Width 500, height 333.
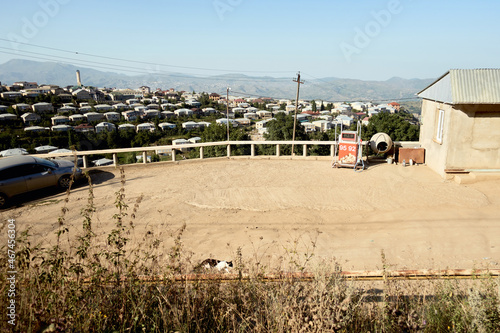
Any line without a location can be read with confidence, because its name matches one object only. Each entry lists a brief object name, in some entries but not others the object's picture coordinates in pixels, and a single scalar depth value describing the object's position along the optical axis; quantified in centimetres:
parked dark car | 1031
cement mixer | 1464
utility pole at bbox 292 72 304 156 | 3819
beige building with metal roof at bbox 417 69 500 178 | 1180
